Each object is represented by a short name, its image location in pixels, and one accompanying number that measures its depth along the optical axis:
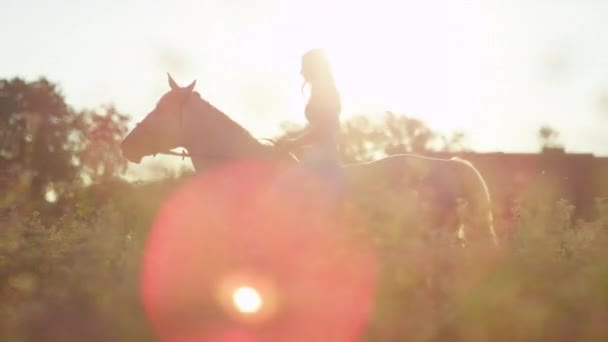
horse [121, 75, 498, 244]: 10.07
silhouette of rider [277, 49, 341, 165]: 9.27
